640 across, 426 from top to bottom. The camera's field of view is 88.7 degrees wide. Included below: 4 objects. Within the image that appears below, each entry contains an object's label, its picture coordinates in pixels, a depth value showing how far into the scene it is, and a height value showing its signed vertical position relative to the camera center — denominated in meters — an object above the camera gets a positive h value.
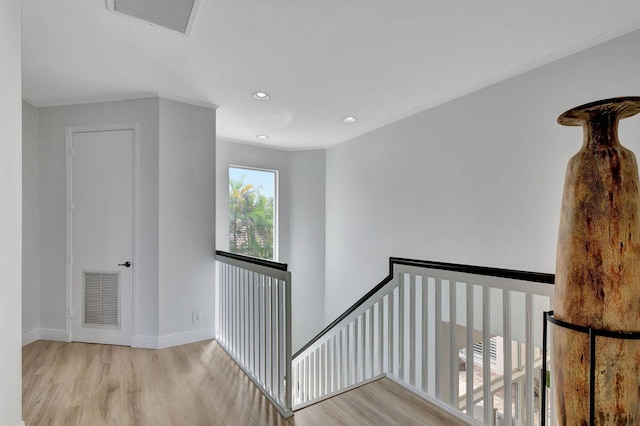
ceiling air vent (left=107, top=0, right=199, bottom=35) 1.87 +1.17
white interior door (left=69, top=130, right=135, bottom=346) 3.22 -0.27
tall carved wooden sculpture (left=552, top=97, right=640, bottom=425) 1.04 -0.20
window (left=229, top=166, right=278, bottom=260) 5.23 -0.05
